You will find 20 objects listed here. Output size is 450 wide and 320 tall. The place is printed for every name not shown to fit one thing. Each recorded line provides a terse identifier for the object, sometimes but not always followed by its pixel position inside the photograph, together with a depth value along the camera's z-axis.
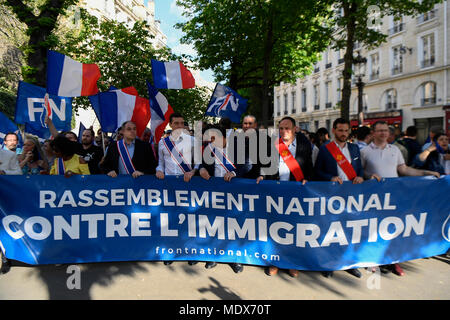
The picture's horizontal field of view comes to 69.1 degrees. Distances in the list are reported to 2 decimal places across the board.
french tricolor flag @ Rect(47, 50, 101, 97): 5.12
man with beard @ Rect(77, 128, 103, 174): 5.54
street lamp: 13.49
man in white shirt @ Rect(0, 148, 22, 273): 4.94
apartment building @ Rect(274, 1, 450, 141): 23.97
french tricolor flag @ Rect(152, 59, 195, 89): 6.31
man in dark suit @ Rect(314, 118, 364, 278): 4.18
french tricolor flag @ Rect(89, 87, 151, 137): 5.73
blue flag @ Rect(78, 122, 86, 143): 8.36
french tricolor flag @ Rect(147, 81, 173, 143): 6.23
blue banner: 3.96
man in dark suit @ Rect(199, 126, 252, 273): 4.39
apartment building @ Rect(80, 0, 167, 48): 34.20
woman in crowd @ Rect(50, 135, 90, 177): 4.30
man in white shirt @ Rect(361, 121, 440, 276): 4.26
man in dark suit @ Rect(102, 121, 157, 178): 4.53
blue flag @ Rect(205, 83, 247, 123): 7.96
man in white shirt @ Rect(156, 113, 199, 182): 4.57
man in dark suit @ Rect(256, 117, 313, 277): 4.27
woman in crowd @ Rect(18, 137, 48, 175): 5.48
